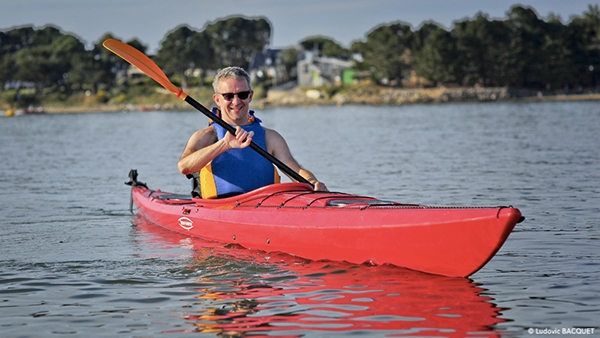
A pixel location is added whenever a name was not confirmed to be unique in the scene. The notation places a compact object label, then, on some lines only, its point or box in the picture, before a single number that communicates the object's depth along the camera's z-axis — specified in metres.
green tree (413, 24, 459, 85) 79.94
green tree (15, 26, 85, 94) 103.69
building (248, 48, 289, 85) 101.88
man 7.64
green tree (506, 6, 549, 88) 81.69
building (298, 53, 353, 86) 94.00
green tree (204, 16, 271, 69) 120.50
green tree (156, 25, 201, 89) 105.00
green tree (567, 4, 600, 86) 82.00
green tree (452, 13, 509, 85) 81.38
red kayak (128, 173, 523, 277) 6.33
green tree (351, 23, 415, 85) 84.00
